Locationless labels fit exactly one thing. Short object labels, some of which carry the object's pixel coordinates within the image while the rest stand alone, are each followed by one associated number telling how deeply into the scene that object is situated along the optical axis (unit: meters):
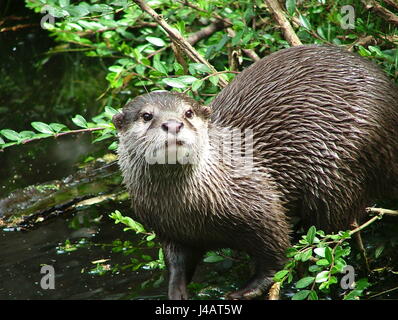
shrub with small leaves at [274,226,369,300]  2.44
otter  2.71
